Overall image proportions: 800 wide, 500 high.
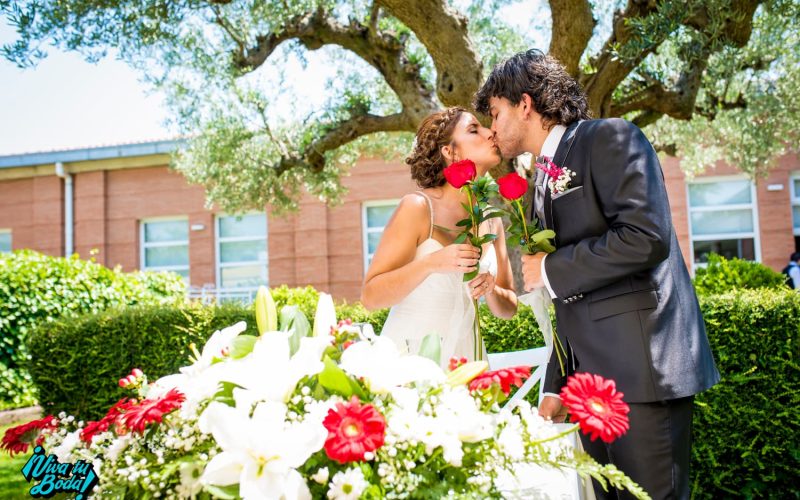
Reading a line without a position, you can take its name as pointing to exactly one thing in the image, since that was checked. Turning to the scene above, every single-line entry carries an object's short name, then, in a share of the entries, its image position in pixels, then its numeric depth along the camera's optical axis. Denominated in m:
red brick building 15.05
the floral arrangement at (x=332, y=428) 0.97
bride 2.70
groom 1.90
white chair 2.76
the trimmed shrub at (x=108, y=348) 5.73
